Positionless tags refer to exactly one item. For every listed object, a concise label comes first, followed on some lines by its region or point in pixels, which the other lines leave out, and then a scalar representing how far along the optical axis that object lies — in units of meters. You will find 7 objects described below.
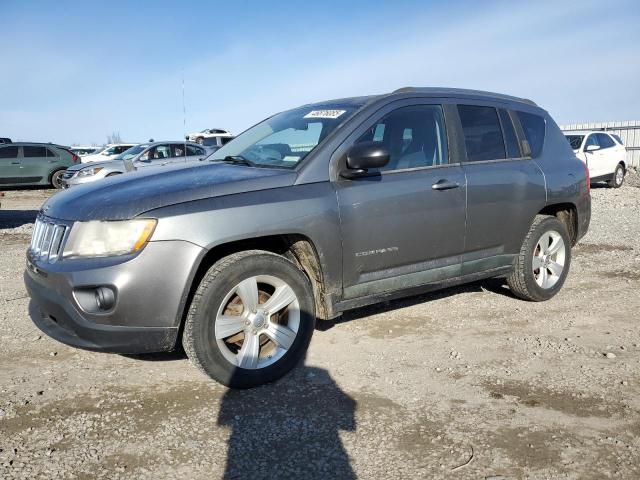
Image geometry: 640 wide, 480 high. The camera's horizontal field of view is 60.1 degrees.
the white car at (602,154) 15.30
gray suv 3.04
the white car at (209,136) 26.07
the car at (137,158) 15.11
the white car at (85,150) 32.08
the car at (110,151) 23.22
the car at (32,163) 18.00
